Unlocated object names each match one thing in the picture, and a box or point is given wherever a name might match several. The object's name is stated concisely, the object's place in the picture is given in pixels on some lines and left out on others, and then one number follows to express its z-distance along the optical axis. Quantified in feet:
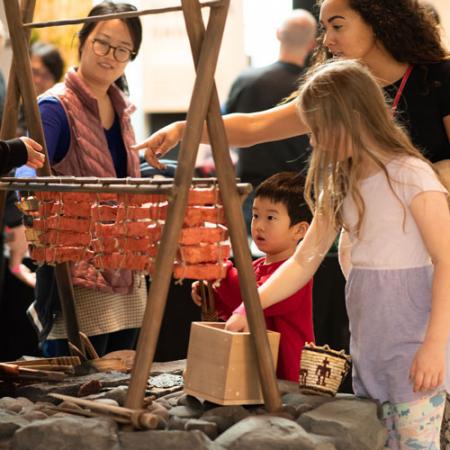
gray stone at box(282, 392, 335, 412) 16.20
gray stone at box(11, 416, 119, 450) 14.30
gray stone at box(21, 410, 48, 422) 15.67
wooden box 15.80
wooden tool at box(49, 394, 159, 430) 14.65
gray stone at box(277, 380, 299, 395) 17.11
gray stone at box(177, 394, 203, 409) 16.55
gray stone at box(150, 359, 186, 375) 19.58
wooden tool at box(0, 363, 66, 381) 18.59
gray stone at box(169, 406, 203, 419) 16.02
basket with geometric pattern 16.20
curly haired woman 18.03
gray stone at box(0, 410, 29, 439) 15.11
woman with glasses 21.03
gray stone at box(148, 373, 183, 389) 18.30
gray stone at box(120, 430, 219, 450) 14.16
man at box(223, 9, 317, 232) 33.60
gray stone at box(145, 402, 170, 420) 15.75
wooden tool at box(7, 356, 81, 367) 19.75
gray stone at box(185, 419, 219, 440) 14.99
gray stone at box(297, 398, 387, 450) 14.97
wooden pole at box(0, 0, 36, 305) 19.04
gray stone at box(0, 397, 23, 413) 16.42
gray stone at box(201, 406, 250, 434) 15.53
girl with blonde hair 15.64
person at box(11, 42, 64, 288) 31.99
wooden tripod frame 14.94
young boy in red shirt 18.25
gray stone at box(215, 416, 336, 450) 14.28
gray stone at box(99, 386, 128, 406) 16.74
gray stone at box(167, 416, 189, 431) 15.33
